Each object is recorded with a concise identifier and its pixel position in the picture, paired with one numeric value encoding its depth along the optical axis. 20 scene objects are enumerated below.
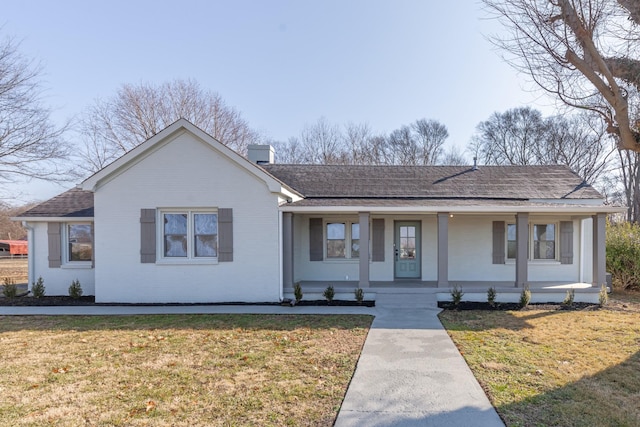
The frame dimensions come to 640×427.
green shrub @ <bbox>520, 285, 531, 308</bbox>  8.98
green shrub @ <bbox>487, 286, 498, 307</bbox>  9.07
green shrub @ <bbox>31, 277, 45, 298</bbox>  10.13
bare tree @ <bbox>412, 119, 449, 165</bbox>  33.81
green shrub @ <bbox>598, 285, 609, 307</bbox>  9.16
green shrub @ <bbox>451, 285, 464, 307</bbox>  9.02
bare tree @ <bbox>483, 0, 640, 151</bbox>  5.64
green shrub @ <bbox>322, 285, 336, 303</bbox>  9.38
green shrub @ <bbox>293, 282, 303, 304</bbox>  9.33
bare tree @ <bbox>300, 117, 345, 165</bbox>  32.34
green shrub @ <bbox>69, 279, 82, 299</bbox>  10.05
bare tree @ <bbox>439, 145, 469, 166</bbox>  33.88
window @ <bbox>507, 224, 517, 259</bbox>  11.30
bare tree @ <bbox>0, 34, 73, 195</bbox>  16.47
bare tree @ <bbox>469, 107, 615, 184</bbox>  28.23
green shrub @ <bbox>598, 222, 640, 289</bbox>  11.70
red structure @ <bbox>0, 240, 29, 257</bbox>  30.51
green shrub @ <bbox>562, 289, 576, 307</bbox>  9.09
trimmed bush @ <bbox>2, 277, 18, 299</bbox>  10.13
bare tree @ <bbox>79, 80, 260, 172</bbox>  25.11
